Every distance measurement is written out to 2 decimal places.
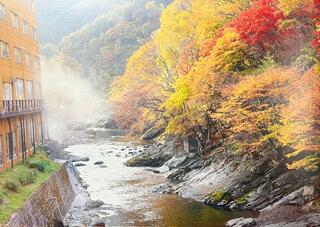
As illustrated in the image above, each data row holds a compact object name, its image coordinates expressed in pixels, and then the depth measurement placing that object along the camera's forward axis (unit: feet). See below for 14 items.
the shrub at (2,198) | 62.76
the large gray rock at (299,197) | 75.46
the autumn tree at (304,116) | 63.82
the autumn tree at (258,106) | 76.59
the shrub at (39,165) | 94.02
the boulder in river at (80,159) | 159.82
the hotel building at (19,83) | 95.25
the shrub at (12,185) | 71.82
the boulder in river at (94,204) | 94.33
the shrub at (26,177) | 79.05
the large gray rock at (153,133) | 215.10
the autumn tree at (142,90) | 155.06
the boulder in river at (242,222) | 73.39
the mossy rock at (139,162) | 148.10
